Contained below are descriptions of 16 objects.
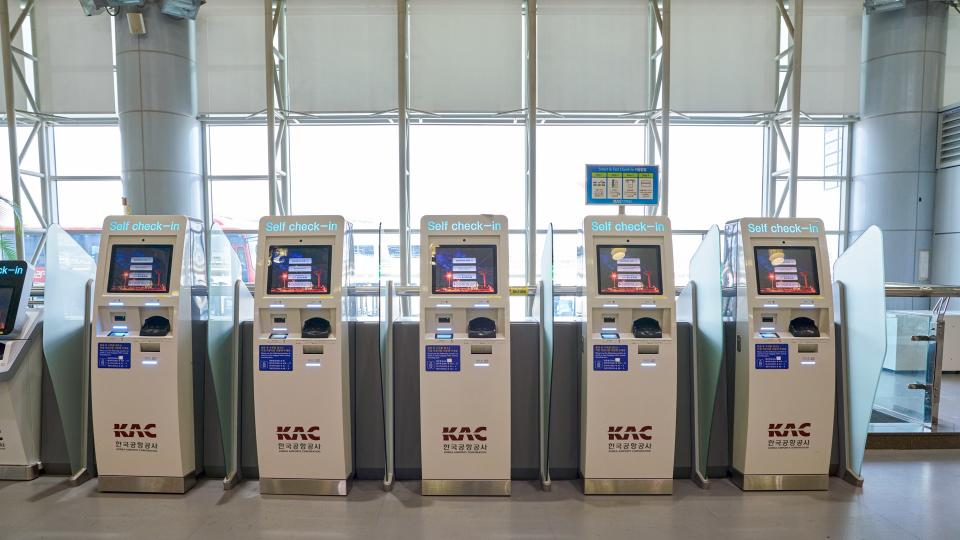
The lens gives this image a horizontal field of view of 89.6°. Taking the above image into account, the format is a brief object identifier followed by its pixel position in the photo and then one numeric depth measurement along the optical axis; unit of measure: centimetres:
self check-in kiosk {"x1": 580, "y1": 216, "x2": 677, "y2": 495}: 283
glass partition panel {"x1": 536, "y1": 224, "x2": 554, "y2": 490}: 299
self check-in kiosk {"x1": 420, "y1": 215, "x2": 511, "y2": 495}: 284
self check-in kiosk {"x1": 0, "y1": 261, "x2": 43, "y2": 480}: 305
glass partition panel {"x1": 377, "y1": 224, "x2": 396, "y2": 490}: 299
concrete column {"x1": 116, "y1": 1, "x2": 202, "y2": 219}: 595
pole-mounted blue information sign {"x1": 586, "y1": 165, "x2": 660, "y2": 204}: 332
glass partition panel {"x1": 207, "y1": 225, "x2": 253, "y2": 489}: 300
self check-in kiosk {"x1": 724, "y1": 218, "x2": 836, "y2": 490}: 290
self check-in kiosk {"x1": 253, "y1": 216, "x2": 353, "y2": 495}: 282
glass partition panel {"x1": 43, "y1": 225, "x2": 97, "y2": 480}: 302
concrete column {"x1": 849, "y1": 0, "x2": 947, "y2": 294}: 630
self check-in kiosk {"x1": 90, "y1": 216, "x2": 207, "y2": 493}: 286
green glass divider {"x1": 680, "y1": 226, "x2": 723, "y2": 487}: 298
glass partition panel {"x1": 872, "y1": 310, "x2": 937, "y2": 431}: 364
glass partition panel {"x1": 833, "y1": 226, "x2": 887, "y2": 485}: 288
